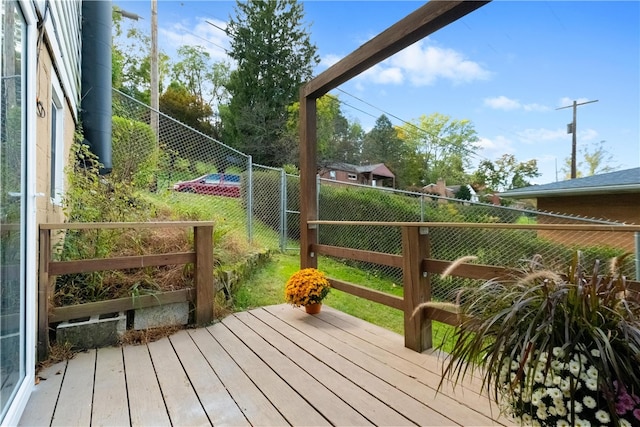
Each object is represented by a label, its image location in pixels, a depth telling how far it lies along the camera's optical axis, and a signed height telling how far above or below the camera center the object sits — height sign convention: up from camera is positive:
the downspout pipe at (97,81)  4.47 +1.82
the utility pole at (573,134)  14.98 +3.60
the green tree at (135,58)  14.34 +7.04
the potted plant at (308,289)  2.80 -0.69
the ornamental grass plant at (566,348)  0.86 -0.39
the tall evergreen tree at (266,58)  15.77 +7.44
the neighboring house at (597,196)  6.12 +0.33
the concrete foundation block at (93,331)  2.13 -0.81
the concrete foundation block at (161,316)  2.42 -0.82
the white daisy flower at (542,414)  0.94 -0.58
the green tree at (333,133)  15.28 +4.16
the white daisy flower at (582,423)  0.87 -0.57
